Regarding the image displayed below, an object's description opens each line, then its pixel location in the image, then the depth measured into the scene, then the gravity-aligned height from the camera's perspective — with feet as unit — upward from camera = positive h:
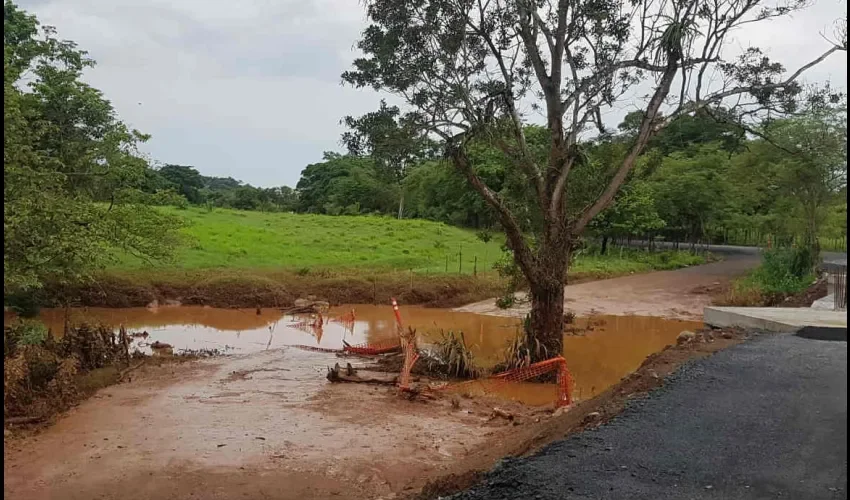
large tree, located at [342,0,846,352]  40.45 +9.37
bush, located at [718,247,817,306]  64.85 -3.93
